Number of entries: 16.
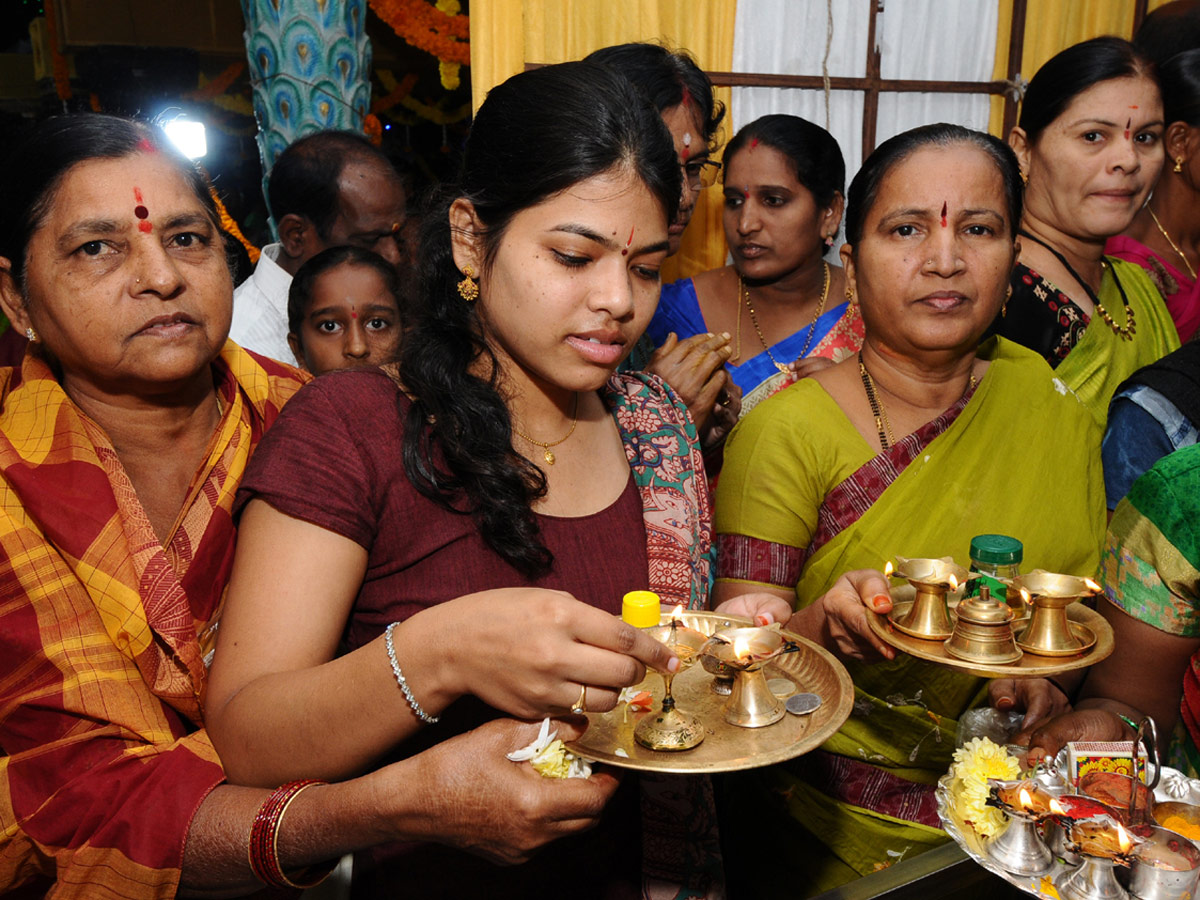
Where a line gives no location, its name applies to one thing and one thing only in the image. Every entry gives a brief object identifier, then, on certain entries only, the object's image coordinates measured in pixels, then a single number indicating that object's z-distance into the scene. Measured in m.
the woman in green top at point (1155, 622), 0.75
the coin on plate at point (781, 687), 0.66
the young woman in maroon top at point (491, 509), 0.58
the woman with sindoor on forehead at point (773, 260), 1.50
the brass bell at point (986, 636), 0.69
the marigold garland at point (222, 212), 0.83
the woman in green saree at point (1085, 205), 1.20
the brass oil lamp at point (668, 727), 0.61
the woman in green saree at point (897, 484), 0.90
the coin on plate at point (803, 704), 0.64
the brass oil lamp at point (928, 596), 0.73
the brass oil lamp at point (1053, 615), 0.71
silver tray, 0.60
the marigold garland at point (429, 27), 2.55
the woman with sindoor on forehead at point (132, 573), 0.60
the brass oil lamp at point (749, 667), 0.63
